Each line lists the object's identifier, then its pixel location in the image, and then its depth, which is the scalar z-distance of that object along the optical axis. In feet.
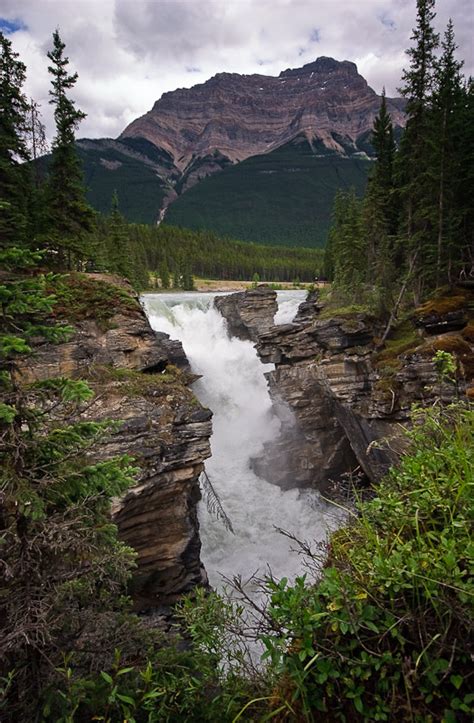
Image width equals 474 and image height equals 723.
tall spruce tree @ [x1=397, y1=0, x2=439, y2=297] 60.80
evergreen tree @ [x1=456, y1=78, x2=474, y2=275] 63.16
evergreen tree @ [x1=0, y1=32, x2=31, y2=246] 59.67
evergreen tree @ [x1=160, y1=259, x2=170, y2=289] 259.19
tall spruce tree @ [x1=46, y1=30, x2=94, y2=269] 63.21
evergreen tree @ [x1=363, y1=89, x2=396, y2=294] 82.06
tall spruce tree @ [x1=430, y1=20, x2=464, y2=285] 59.41
